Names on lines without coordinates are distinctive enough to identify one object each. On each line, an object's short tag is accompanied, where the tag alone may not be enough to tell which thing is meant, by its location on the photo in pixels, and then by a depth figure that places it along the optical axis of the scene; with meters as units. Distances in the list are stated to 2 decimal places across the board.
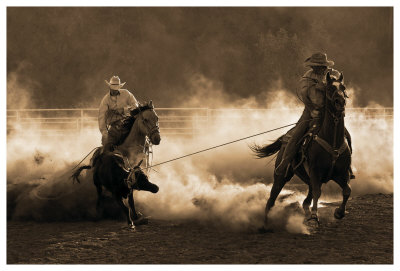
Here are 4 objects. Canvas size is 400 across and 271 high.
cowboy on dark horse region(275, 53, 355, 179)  17.58
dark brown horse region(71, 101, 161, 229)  18.98
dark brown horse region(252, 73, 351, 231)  17.12
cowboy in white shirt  20.28
